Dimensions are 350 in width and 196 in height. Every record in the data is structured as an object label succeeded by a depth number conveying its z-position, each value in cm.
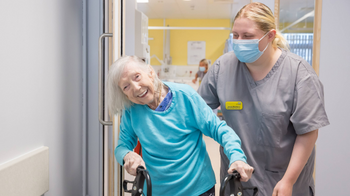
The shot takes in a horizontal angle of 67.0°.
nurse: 118
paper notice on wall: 776
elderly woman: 110
